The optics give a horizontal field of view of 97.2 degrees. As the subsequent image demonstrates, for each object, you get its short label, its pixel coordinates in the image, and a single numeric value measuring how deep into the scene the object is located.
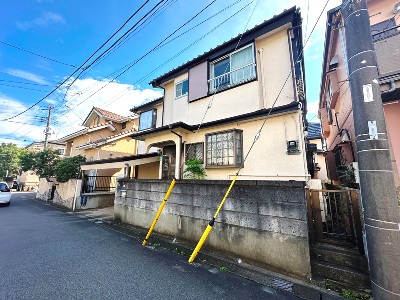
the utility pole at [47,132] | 22.53
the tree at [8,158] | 30.59
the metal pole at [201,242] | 3.60
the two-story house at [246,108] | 6.36
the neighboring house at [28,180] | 32.04
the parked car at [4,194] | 12.77
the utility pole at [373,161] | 2.21
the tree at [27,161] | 17.08
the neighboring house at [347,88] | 5.12
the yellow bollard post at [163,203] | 5.13
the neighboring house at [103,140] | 15.73
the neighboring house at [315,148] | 9.84
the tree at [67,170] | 13.46
